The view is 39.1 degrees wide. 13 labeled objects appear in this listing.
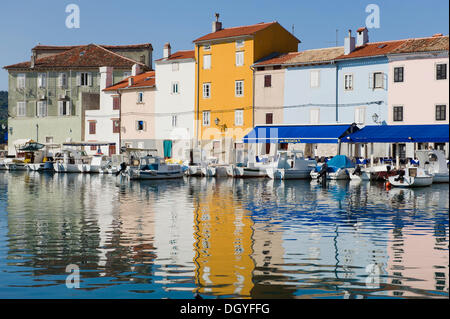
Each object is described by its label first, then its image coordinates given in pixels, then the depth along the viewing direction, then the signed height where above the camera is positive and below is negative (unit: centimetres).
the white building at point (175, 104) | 6675 +432
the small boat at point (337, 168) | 4716 -172
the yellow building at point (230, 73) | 6209 +724
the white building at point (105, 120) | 7306 +284
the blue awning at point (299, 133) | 5262 +101
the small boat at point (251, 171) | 5153 -214
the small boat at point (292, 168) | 4863 -180
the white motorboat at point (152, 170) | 4875 -199
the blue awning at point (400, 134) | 4556 +84
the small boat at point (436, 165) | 4341 -135
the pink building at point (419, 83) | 4969 +499
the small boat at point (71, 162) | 6100 -182
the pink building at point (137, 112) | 6996 +361
